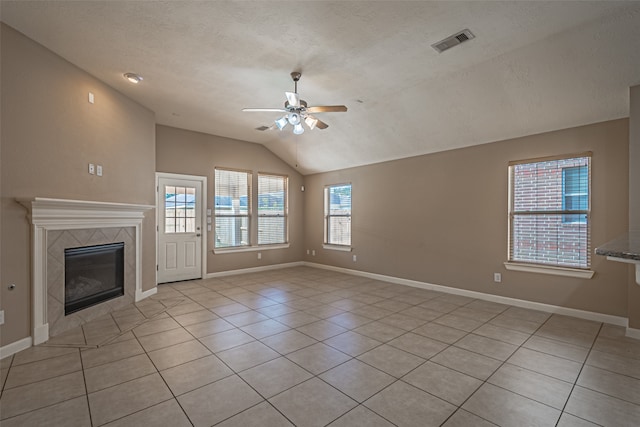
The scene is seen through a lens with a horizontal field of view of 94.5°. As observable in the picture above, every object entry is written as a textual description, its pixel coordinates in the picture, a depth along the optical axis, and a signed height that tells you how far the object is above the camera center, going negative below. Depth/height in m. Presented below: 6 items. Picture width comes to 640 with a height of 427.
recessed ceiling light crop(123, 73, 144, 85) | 3.66 +1.69
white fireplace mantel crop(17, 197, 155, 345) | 2.93 -0.14
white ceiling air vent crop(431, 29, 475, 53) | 2.79 +1.70
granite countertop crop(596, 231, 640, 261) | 1.31 -0.17
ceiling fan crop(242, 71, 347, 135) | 3.42 +1.22
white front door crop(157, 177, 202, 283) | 5.57 -0.33
